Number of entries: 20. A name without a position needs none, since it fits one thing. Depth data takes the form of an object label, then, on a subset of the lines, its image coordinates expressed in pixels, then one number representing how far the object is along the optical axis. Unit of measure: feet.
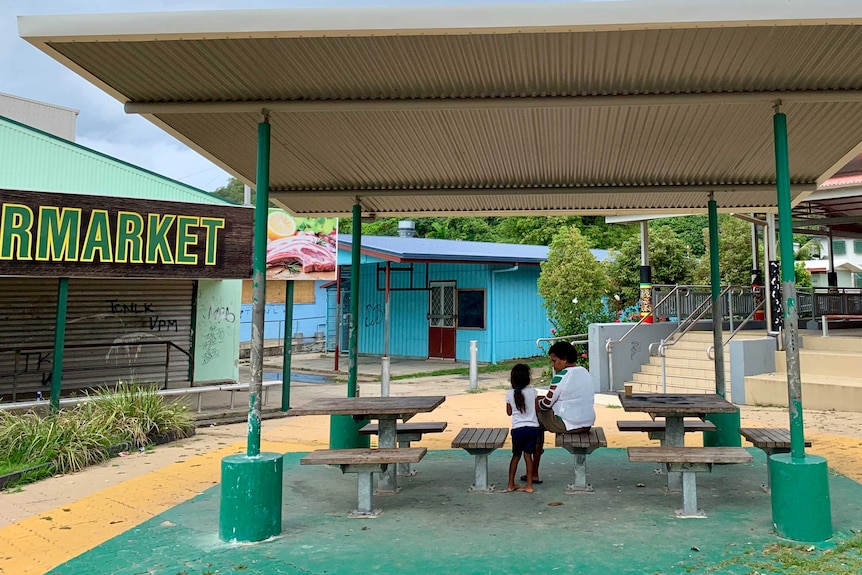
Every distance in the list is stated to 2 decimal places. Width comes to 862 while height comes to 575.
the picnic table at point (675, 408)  19.13
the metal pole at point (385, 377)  38.50
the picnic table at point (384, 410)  19.36
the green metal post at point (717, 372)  23.81
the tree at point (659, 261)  76.64
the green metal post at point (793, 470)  14.60
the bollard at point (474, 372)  48.63
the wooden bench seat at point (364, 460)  16.49
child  19.29
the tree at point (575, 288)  51.93
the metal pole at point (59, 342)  30.14
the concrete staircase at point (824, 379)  35.47
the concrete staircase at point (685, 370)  42.26
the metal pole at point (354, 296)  24.77
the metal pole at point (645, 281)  52.19
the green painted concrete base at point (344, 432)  23.38
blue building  67.97
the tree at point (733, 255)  82.17
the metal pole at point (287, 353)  37.04
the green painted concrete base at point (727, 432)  23.77
